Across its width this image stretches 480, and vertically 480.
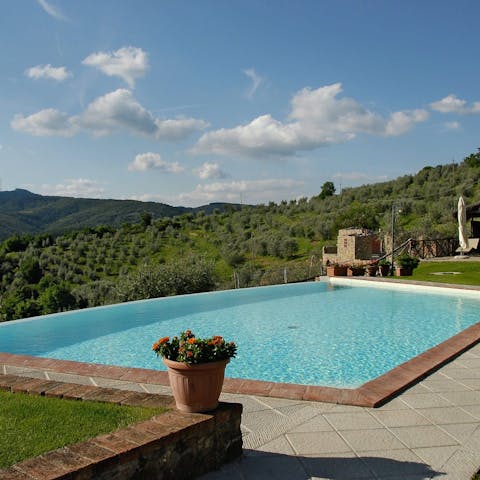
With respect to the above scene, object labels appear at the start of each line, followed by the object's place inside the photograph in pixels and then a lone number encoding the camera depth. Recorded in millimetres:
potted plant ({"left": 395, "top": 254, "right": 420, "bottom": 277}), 15680
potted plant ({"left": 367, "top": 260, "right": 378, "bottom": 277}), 16344
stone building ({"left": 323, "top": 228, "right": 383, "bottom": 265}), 21766
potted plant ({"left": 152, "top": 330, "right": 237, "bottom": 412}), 2881
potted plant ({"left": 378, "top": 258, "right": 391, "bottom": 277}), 16031
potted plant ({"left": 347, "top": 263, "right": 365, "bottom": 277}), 16484
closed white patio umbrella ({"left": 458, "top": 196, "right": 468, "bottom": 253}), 16656
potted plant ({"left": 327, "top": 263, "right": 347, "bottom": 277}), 16797
